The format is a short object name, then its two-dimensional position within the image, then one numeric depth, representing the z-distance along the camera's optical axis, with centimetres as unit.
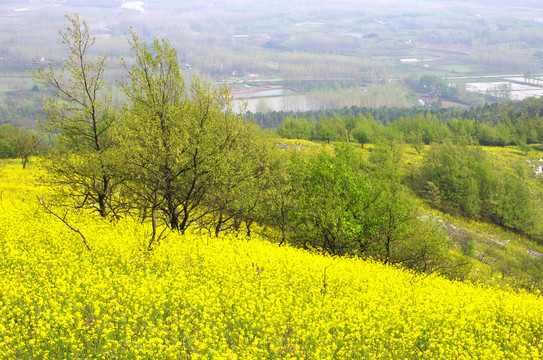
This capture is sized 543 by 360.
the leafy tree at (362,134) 10175
